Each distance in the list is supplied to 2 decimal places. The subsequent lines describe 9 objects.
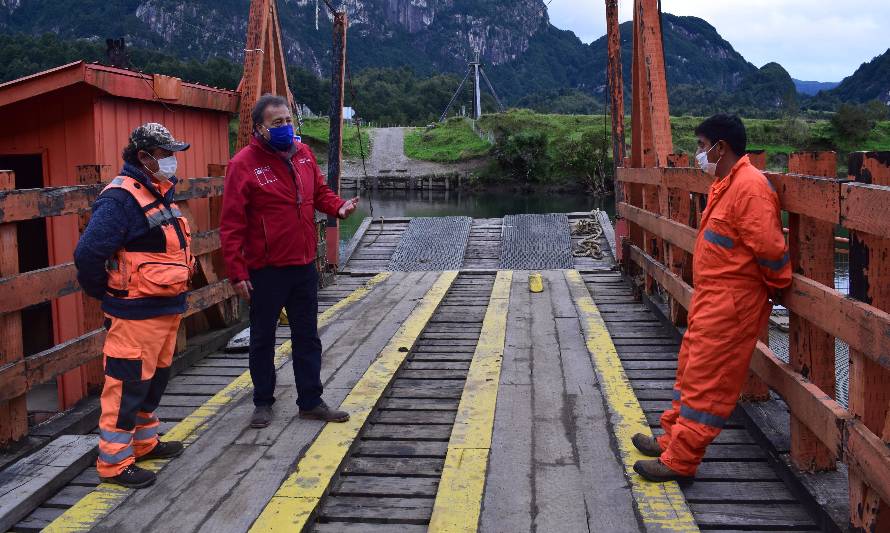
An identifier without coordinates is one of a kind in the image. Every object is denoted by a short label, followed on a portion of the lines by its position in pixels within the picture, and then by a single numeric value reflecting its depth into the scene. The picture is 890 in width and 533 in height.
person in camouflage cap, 3.59
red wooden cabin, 5.78
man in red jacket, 4.25
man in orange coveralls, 3.34
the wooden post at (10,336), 3.86
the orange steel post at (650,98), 7.16
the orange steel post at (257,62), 7.40
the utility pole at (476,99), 75.24
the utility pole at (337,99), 9.53
